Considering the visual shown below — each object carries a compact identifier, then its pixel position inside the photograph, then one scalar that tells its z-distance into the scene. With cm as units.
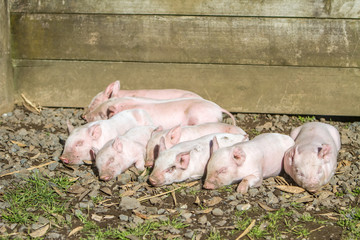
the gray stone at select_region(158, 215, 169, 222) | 403
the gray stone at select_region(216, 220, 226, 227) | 399
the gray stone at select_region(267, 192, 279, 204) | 435
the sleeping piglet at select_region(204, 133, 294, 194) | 448
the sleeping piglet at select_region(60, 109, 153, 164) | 505
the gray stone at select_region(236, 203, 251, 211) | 420
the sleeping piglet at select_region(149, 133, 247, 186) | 457
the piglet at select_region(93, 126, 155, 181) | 475
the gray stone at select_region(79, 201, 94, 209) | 423
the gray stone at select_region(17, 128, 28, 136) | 573
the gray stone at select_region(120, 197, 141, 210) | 423
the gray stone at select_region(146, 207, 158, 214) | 418
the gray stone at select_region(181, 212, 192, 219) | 409
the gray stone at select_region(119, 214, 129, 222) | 404
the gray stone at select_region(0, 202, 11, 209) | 418
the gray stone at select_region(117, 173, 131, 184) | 472
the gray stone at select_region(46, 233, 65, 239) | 379
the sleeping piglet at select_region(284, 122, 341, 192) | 448
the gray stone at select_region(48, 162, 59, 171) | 495
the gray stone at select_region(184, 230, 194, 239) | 380
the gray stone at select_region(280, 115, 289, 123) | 618
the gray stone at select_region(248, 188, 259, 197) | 445
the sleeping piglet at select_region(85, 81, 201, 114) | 598
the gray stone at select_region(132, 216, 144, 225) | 399
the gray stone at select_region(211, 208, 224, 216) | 413
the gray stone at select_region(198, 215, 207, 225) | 400
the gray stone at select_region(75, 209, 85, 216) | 408
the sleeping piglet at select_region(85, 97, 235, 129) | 557
